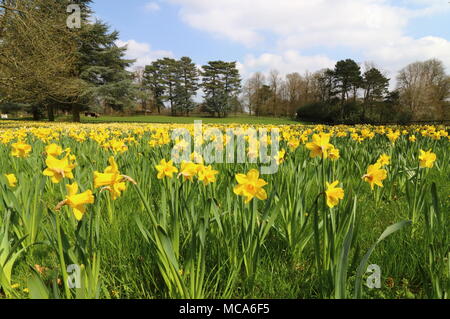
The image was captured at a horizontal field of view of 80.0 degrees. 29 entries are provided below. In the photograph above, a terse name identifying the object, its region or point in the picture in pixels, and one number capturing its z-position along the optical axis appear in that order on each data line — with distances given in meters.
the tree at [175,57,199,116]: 62.12
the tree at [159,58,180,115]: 64.62
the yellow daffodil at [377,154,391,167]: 2.03
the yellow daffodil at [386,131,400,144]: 3.65
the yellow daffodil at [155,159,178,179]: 1.49
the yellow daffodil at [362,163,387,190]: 1.41
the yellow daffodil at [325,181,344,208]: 1.15
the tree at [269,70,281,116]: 57.91
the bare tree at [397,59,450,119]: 33.07
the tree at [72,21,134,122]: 26.28
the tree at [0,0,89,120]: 12.73
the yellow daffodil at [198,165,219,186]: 1.51
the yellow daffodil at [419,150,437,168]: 1.89
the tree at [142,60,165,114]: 64.31
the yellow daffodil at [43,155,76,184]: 1.20
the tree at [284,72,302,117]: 56.03
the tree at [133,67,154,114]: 65.80
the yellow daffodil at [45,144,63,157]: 1.49
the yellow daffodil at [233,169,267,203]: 1.20
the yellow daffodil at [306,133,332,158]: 1.56
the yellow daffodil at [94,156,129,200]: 1.14
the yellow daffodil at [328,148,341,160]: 1.84
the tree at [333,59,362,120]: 38.44
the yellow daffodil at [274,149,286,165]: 2.09
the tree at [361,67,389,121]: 37.32
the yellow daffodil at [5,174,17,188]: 1.64
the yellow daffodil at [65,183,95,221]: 1.03
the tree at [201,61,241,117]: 64.19
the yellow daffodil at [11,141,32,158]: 2.03
